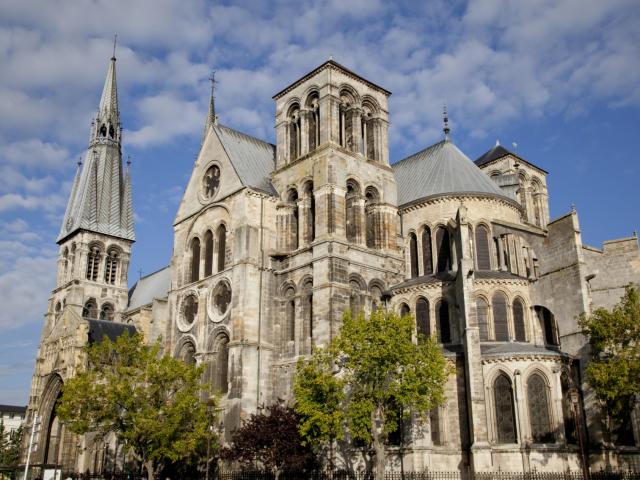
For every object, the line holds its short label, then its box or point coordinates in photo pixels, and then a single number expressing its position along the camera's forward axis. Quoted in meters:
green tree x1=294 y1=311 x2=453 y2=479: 30.12
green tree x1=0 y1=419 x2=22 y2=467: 61.84
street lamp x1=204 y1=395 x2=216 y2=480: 33.57
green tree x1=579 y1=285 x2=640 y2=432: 27.84
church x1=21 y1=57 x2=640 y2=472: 31.91
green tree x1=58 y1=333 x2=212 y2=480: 32.97
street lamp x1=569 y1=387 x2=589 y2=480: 27.00
